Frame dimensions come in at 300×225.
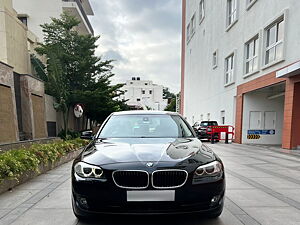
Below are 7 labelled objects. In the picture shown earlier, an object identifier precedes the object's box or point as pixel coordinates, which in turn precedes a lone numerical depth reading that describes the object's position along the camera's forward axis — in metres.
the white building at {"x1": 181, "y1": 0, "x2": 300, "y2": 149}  9.69
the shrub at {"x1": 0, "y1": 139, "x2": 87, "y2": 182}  3.92
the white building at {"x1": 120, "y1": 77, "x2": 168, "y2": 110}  72.88
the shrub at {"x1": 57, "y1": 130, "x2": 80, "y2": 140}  14.50
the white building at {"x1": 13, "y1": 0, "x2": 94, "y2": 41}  21.00
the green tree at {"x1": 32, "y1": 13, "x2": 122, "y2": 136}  14.62
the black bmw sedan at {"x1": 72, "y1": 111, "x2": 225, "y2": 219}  2.22
